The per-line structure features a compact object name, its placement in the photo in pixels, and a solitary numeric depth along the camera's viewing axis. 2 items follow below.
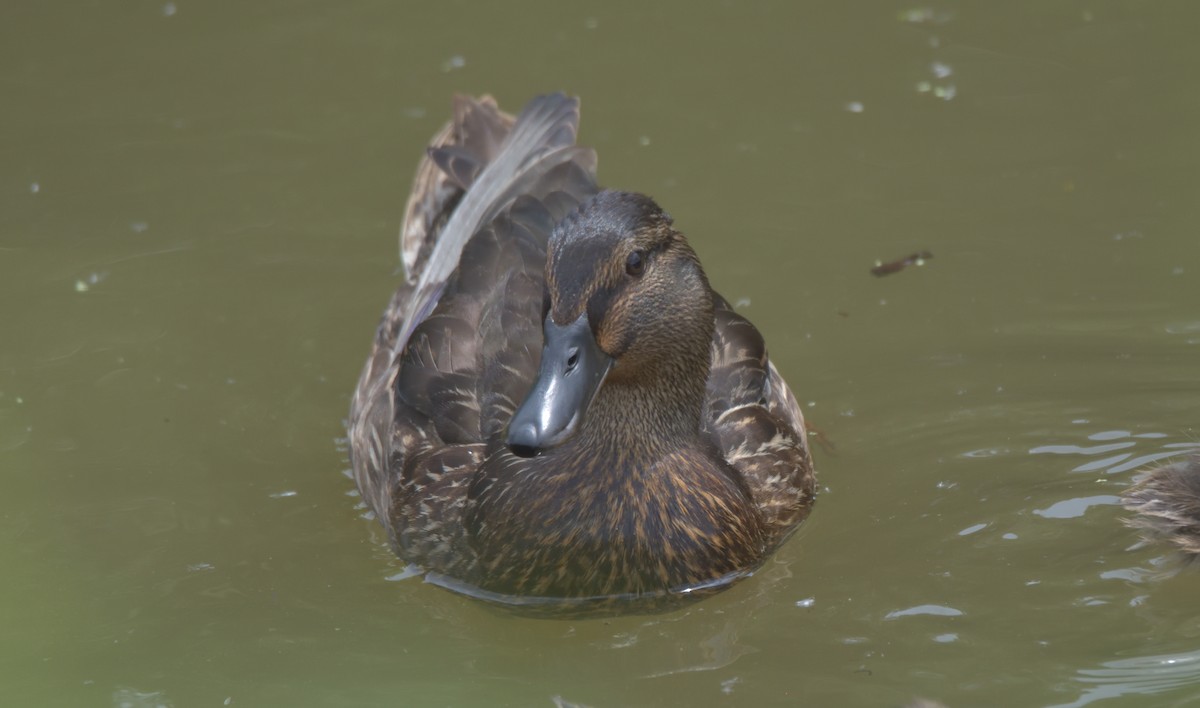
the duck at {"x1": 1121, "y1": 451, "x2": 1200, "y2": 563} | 10.80
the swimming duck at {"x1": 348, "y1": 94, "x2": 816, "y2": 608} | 10.21
